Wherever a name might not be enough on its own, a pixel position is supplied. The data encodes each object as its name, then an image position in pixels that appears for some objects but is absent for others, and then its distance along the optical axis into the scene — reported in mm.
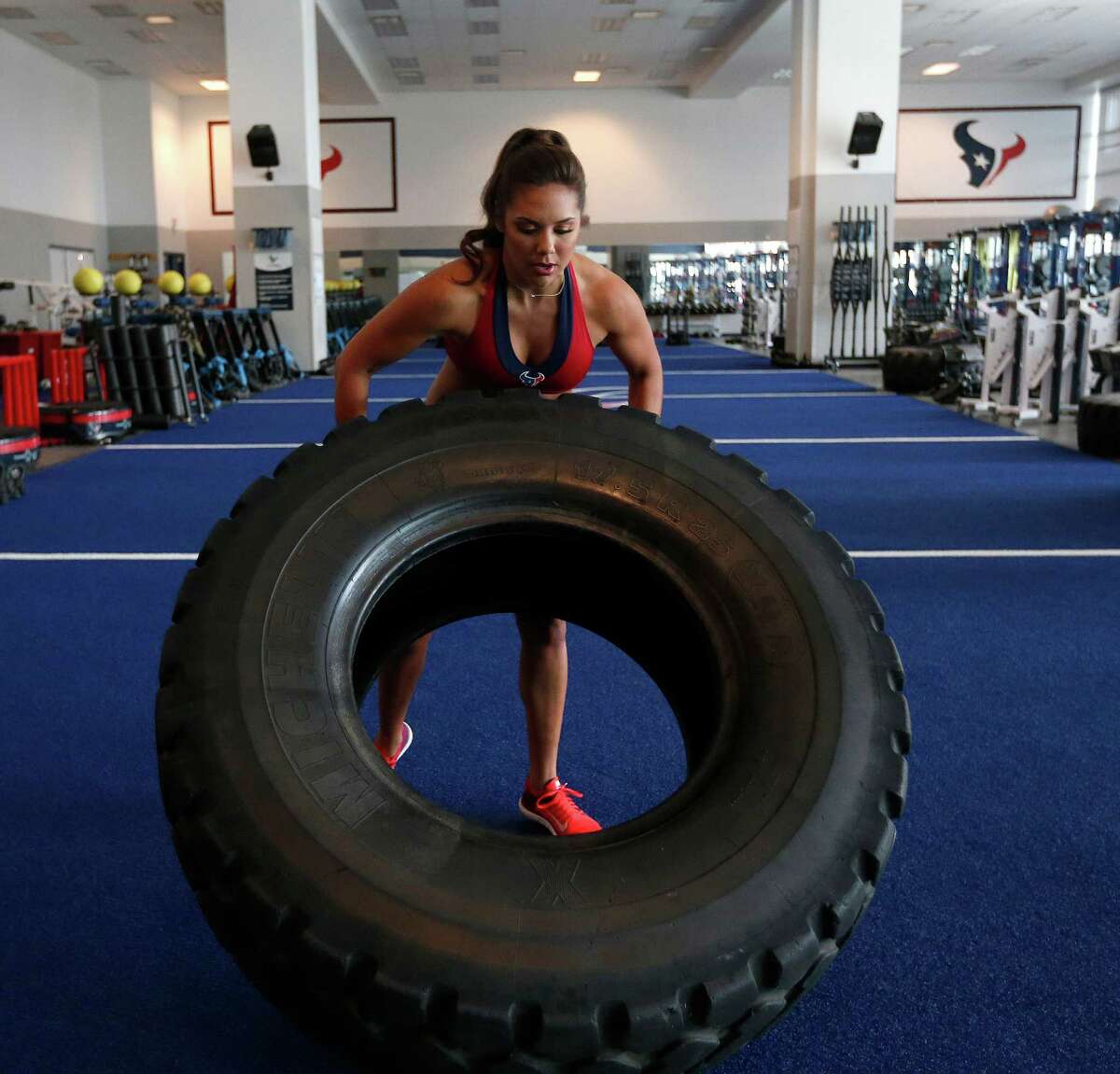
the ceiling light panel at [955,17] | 14797
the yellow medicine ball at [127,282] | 10281
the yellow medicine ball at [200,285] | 12242
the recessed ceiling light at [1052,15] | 14922
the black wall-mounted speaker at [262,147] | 12383
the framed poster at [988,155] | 20000
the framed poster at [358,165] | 19547
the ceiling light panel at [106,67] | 17109
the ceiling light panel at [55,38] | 15297
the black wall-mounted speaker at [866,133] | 12438
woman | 1756
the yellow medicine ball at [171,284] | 10641
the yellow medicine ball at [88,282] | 10516
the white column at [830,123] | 12516
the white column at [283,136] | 12406
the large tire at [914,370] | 10312
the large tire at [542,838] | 1111
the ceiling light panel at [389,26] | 14648
